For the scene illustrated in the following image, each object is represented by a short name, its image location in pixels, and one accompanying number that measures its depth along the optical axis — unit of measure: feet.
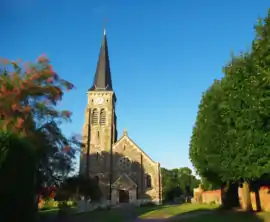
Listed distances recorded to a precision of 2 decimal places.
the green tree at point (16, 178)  24.77
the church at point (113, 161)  134.09
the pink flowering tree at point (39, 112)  44.87
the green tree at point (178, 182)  195.29
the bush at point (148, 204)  124.07
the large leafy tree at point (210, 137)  58.82
